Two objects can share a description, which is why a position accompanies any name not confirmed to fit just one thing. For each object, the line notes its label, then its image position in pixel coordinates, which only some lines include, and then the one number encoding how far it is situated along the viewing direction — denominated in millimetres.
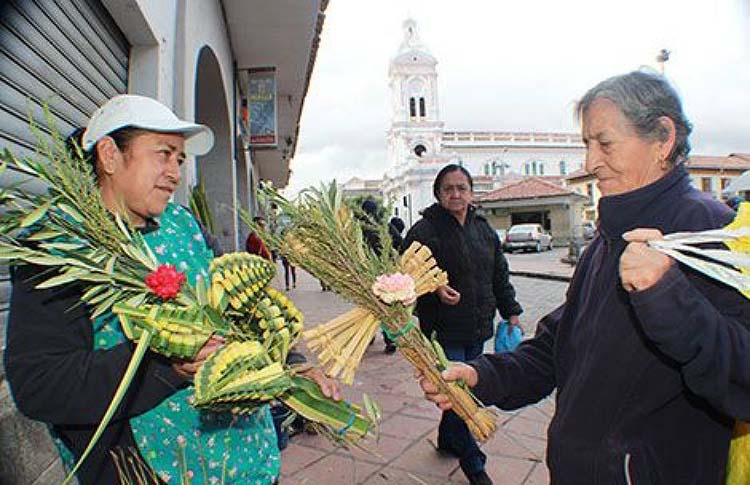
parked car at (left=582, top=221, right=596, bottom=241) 28100
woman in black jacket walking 3023
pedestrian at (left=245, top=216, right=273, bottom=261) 6004
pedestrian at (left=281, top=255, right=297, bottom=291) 13607
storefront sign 8508
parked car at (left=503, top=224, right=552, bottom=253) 28031
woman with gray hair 1022
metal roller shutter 1979
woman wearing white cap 1052
